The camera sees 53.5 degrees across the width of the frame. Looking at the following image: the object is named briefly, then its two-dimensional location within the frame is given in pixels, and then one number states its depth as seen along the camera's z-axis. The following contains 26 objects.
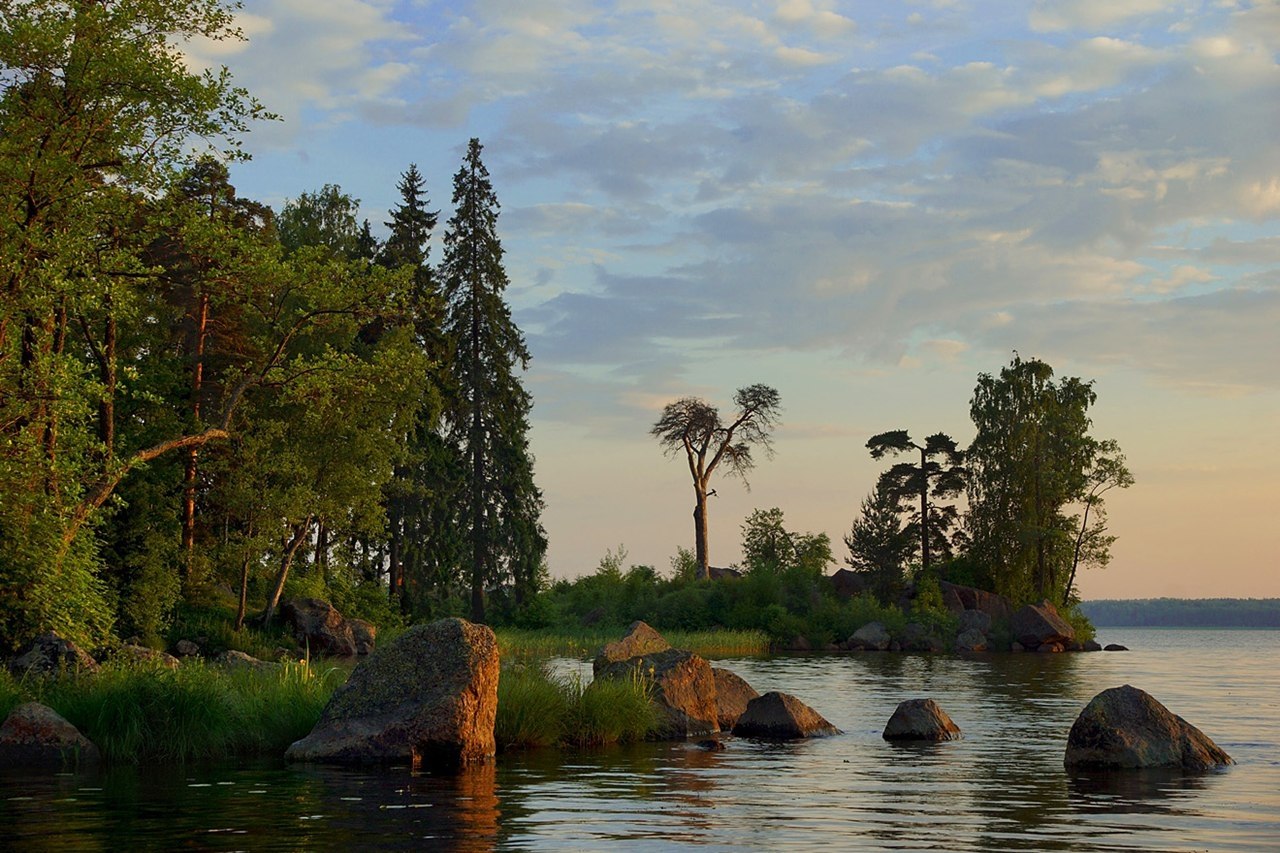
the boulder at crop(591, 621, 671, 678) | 26.09
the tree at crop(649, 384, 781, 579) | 78.56
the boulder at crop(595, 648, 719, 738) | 21.44
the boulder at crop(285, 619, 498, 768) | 16.67
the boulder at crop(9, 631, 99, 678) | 19.92
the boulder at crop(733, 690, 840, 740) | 21.89
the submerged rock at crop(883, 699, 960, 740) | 21.59
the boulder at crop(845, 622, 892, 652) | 64.25
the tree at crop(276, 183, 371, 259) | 68.44
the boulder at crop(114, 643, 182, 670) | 20.77
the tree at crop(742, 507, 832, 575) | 78.75
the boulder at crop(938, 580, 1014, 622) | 72.31
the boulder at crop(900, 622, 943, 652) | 66.00
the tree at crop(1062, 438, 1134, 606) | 77.62
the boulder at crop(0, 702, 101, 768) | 16.47
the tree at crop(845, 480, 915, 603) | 73.62
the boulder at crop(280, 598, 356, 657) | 47.50
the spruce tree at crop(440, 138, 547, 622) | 61.25
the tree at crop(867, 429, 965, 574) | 76.88
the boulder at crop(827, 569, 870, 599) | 72.38
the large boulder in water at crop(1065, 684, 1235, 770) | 17.14
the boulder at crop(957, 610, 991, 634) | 68.31
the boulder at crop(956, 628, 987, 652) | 66.31
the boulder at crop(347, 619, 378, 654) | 48.20
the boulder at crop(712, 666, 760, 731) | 23.23
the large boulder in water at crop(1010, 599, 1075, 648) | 67.00
